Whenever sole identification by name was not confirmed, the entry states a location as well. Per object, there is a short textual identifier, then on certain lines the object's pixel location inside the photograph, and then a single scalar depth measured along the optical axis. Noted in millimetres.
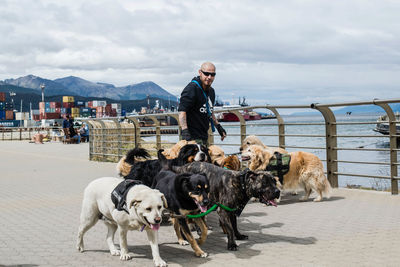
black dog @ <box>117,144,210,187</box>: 6461
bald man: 7121
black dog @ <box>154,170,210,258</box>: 4906
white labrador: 4512
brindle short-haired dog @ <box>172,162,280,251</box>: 5379
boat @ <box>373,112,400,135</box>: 46812
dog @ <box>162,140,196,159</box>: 7129
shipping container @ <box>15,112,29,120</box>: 178462
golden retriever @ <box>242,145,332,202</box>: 8477
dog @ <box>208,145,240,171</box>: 7036
